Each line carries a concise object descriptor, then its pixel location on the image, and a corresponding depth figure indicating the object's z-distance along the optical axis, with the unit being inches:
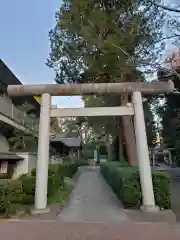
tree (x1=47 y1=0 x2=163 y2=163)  266.3
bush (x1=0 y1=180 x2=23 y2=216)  188.9
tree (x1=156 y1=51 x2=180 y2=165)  555.4
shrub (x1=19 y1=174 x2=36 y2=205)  222.6
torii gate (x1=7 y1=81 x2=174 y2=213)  206.4
